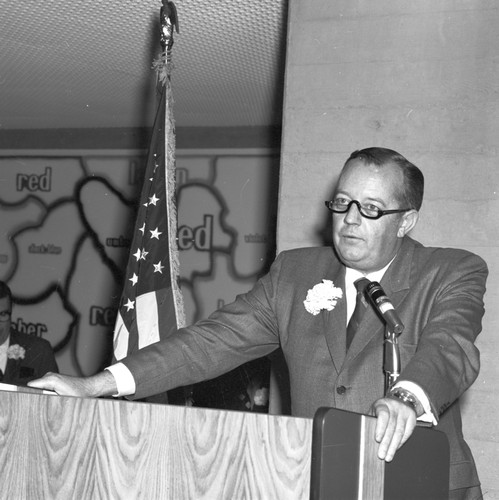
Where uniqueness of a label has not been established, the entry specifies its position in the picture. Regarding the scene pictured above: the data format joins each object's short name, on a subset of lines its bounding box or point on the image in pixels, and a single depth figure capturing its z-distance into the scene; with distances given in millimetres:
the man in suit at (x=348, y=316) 3084
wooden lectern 2552
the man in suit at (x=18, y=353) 4969
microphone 2842
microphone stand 2860
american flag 3923
